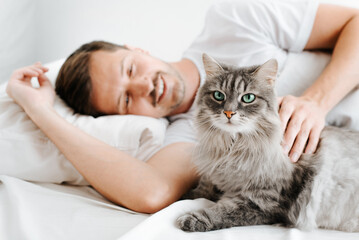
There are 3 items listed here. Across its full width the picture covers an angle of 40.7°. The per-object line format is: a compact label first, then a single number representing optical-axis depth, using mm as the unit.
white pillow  837
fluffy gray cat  730
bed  707
